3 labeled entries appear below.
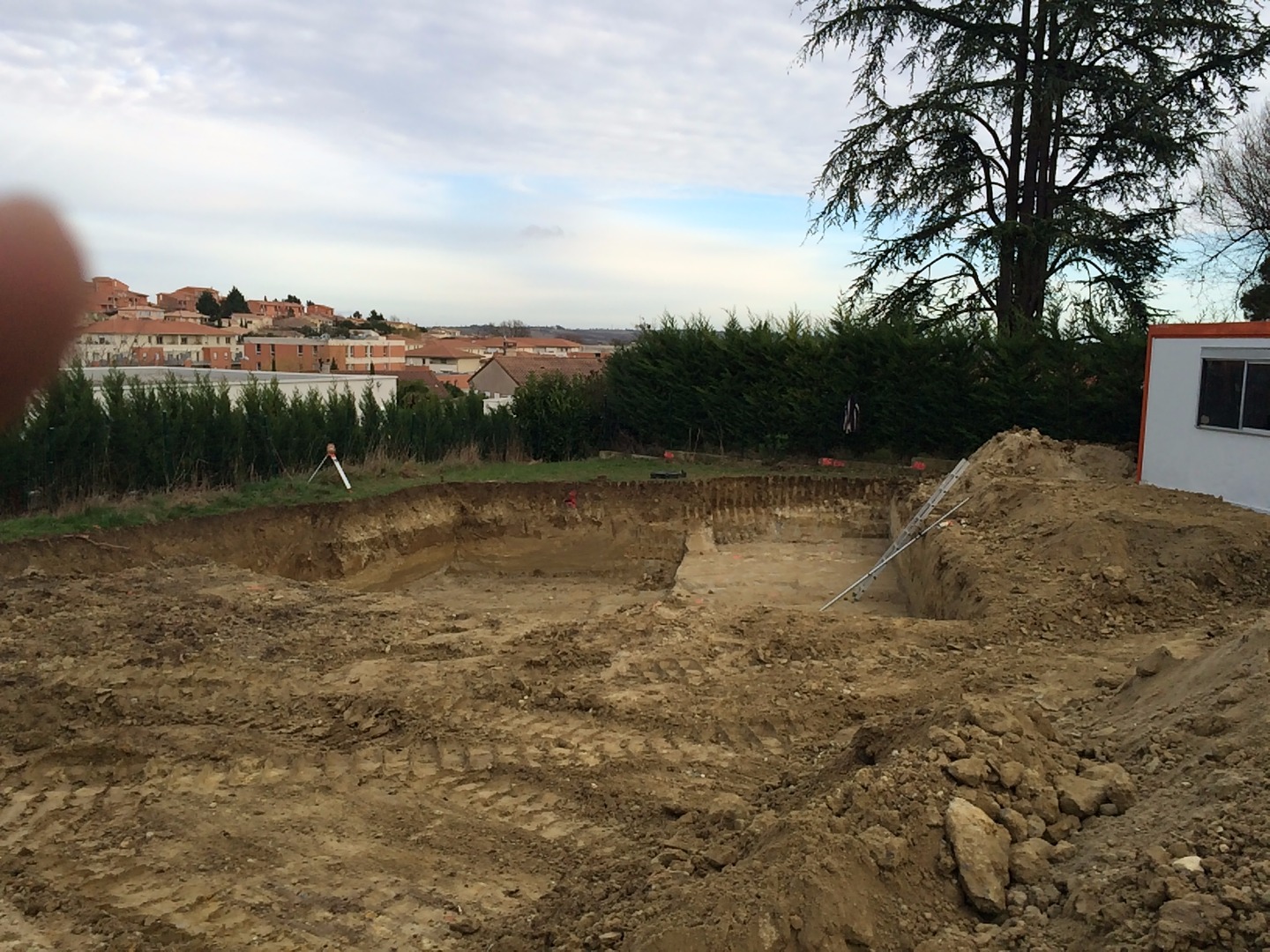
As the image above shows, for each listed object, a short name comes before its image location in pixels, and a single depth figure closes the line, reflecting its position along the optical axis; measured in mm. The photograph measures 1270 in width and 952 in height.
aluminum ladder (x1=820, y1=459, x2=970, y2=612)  12062
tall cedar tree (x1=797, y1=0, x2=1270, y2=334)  19328
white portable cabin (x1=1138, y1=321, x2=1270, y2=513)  11547
